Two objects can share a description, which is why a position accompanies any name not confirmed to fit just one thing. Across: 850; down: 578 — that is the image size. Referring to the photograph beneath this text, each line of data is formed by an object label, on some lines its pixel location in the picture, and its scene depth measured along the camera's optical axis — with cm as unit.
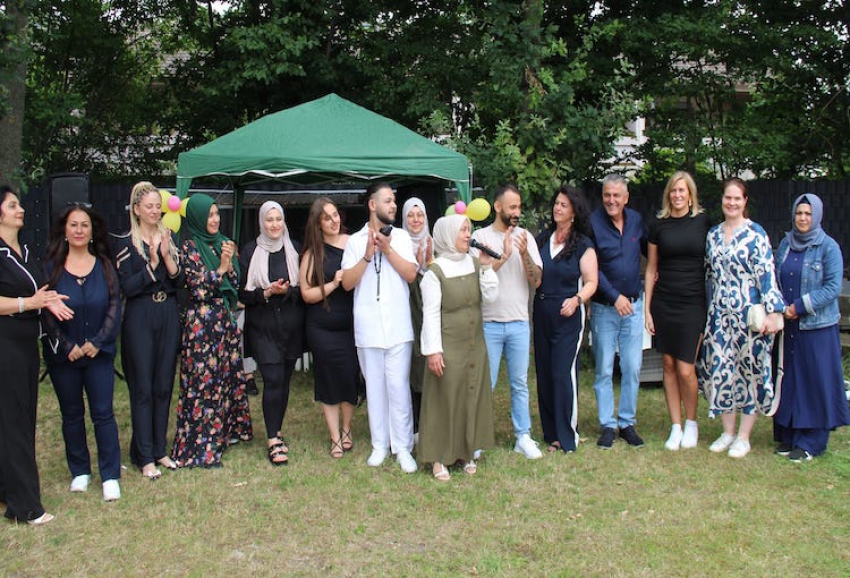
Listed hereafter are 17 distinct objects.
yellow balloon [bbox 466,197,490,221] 582
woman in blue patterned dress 486
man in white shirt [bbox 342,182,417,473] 484
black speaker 523
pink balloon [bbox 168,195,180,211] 517
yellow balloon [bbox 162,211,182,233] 523
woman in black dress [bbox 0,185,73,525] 390
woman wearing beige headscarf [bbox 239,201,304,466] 500
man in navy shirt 512
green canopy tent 625
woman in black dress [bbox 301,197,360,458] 496
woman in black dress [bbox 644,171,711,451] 503
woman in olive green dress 464
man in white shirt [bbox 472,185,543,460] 492
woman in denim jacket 487
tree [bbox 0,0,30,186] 639
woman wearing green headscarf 482
